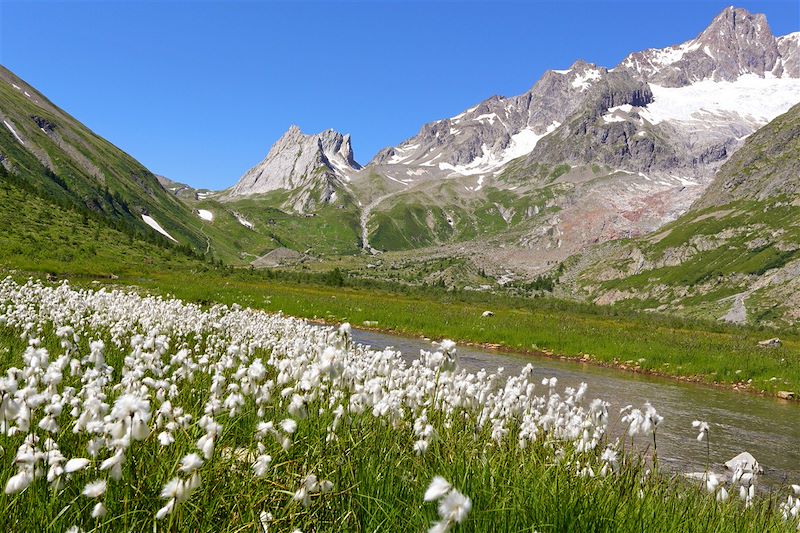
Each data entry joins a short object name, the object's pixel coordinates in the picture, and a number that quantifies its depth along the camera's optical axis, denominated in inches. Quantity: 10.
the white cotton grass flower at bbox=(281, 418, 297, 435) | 182.6
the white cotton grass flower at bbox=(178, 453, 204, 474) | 128.6
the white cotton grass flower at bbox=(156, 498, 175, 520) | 134.4
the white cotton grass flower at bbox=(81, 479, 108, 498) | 133.6
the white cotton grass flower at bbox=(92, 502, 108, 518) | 138.4
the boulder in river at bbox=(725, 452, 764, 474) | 535.2
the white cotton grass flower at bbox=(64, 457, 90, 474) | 132.9
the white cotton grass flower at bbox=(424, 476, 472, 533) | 104.3
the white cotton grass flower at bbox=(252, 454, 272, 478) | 166.7
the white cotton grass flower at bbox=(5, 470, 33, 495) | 137.4
